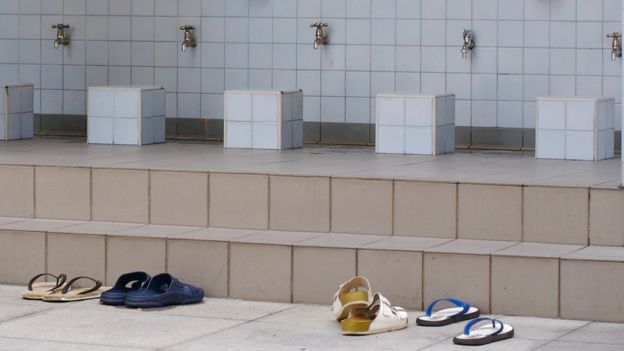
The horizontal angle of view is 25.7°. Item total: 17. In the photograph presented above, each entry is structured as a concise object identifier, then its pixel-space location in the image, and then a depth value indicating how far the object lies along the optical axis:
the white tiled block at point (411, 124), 10.37
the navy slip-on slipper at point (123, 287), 7.54
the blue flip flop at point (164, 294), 7.42
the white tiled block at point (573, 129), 9.95
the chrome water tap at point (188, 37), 12.02
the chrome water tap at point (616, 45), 10.64
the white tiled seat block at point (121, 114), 11.18
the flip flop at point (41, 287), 7.76
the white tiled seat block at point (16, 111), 11.50
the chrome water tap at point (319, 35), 11.59
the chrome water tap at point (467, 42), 11.20
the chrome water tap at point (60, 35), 12.38
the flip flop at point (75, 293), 7.69
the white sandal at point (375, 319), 6.77
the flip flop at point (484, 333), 6.46
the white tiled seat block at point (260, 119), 10.76
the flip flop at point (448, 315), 6.93
